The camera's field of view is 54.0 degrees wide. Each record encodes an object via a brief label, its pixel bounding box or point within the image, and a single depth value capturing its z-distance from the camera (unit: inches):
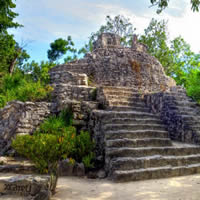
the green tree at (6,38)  428.8
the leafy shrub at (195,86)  298.8
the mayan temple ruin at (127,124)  175.2
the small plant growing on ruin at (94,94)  294.3
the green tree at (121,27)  948.6
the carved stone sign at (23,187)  120.9
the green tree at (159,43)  821.2
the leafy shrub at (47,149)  140.3
